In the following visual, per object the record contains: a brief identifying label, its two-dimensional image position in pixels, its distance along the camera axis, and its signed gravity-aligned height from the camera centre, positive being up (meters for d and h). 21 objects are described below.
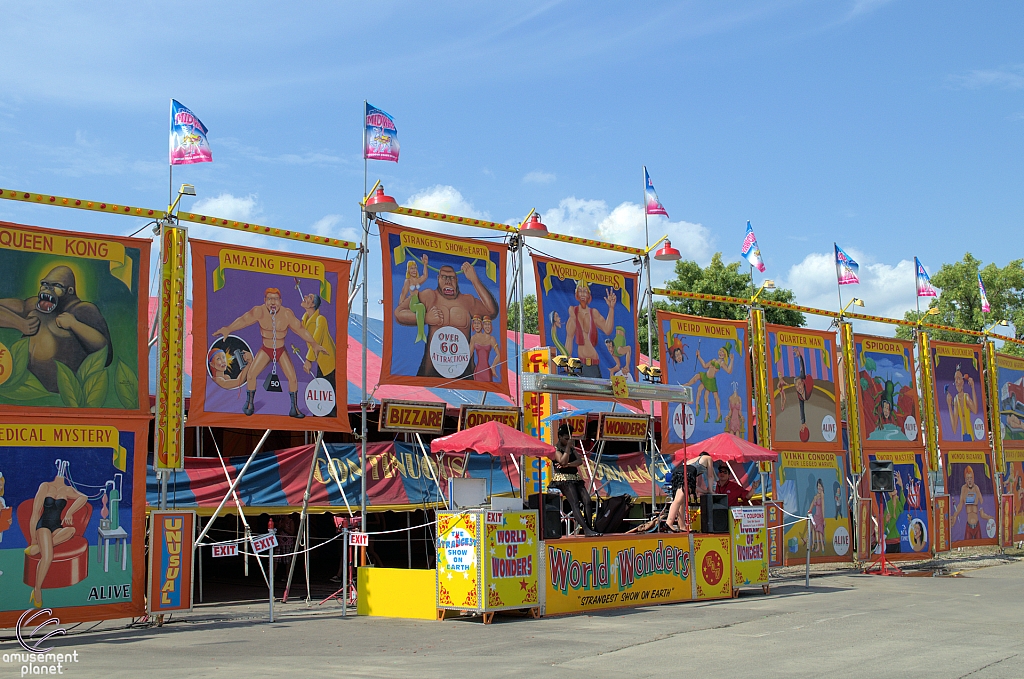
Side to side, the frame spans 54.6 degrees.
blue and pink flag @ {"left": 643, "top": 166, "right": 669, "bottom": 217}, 21.83 +6.06
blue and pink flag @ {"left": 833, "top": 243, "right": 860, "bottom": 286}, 25.94 +5.28
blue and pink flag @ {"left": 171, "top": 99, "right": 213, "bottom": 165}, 15.69 +5.54
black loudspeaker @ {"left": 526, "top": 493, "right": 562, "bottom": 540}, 15.21 -0.53
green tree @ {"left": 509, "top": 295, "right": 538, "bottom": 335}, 56.29 +9.47
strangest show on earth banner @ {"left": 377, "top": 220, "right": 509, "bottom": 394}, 17.89 +3.20
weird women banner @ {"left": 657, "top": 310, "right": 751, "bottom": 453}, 22.23 +2.38
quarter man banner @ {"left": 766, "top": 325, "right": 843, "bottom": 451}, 24.05 +2.12
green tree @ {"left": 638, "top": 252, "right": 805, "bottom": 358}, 41.75 +7.97
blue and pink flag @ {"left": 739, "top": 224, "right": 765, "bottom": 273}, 23.61 +5.24
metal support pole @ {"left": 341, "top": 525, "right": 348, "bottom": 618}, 15.03 -1.28
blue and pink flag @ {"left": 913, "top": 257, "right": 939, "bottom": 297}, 28.18 +5.30
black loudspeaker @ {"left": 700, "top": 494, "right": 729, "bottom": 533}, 17.73 -0.66
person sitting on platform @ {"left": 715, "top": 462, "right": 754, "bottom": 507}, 19.27 -0.25
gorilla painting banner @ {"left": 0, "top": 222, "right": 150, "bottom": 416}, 13.88 +2.49
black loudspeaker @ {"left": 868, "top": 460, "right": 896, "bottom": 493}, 21.67 -0.07
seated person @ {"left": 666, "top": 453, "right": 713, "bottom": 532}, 17.67 -0.16
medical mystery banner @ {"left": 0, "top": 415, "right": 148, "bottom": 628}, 13.48 -0.31
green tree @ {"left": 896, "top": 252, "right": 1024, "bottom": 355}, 50.78 +8.98
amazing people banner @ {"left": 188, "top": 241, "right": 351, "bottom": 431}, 15.92 +2.47
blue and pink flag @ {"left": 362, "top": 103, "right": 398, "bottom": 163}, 17.92 +6.27
